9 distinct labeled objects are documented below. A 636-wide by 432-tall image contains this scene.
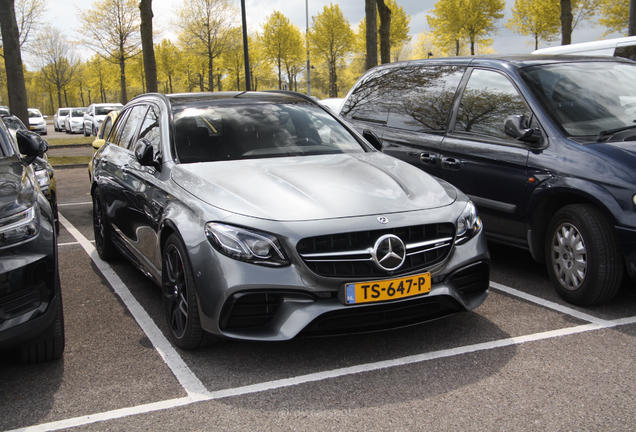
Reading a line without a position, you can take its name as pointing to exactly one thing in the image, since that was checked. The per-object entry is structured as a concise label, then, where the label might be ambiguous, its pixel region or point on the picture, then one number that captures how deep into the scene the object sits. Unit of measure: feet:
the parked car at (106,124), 32.83
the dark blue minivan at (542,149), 13.69
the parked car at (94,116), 95.81
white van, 33.63
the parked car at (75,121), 114.01
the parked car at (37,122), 111.69
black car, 9.87
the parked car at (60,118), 128.94
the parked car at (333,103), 49.24
